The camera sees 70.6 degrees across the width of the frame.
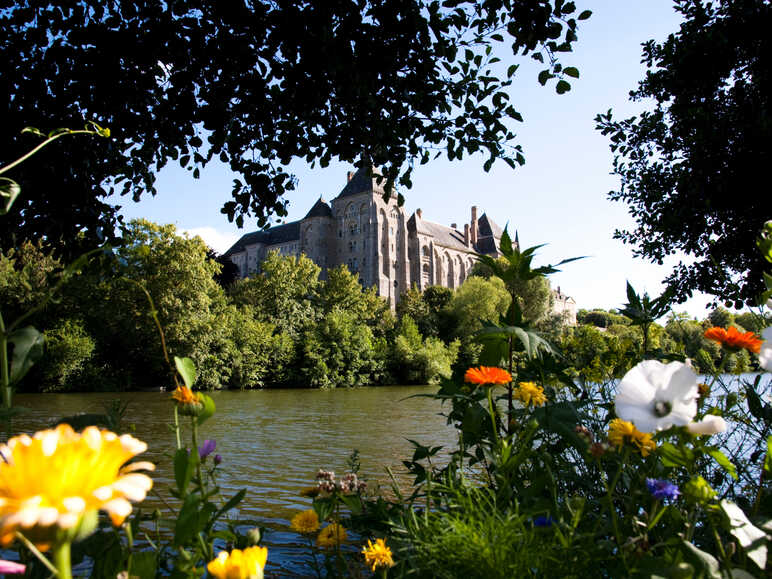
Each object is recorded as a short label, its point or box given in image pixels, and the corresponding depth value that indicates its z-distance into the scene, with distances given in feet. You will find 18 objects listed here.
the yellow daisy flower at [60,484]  1.77
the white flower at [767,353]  3.67
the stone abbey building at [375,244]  254.68
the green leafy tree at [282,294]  134.82
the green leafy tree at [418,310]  169.68
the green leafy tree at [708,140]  24.27
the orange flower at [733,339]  4.84
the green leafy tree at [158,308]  101.19
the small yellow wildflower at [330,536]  5.39
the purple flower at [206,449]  4.41
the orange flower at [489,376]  5.09
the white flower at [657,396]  3.58
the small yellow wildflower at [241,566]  2.52
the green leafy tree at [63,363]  90.68
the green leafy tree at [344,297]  151.12
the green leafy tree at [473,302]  165.48
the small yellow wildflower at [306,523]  5.53
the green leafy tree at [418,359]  129.08
